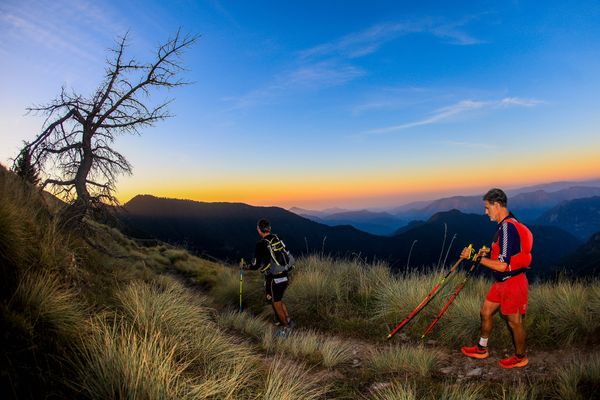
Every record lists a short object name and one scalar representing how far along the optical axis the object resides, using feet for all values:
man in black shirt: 24.79
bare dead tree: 26.58
